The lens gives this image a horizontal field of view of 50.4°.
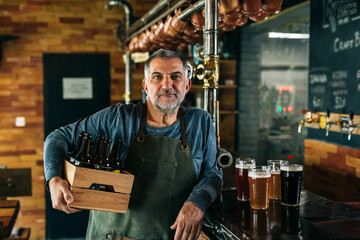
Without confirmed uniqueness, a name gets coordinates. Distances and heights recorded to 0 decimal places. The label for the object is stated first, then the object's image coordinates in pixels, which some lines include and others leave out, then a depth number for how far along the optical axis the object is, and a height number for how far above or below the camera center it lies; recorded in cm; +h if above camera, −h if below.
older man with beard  204 -25
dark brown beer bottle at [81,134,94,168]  210 -30
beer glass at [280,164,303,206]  171 -35
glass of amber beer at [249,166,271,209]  171 -37
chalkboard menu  336 +47
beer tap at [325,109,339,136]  351 -16
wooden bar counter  141 -47
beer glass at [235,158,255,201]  187 -35
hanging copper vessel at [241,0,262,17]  219 +57
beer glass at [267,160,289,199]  186 -36
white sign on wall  541 +23
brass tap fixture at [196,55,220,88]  214 +19
